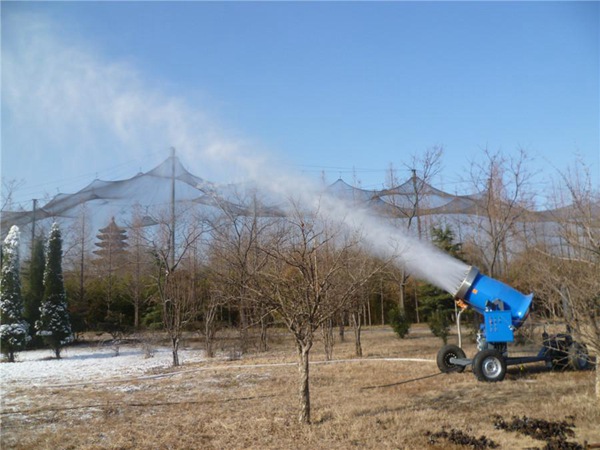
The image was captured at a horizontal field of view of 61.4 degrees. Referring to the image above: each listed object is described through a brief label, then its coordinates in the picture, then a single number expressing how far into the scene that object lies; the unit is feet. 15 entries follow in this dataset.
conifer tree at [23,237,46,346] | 72.59
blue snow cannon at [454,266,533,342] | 34.01
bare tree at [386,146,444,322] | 72.43
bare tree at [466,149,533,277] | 60.08
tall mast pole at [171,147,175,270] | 57.54
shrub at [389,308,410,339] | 66.74
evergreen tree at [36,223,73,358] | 61.77
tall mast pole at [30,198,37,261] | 81.82
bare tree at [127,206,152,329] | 84.23
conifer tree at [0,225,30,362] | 58.34
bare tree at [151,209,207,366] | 52.03
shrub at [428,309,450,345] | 56.65
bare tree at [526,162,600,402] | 21.67
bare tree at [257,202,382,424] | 22.57
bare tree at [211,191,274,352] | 56.08
